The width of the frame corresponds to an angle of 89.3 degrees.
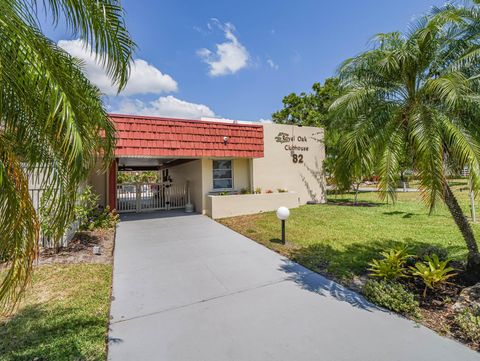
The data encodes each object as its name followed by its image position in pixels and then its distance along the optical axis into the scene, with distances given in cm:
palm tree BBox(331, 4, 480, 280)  377
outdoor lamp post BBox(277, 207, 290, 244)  712
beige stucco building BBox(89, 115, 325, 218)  1006
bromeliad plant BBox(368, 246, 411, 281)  457
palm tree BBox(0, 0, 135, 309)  173
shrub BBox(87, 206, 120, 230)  898
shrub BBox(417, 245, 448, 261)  540
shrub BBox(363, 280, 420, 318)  374
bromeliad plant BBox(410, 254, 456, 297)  414
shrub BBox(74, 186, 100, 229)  724
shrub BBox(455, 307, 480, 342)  311
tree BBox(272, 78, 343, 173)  2581
